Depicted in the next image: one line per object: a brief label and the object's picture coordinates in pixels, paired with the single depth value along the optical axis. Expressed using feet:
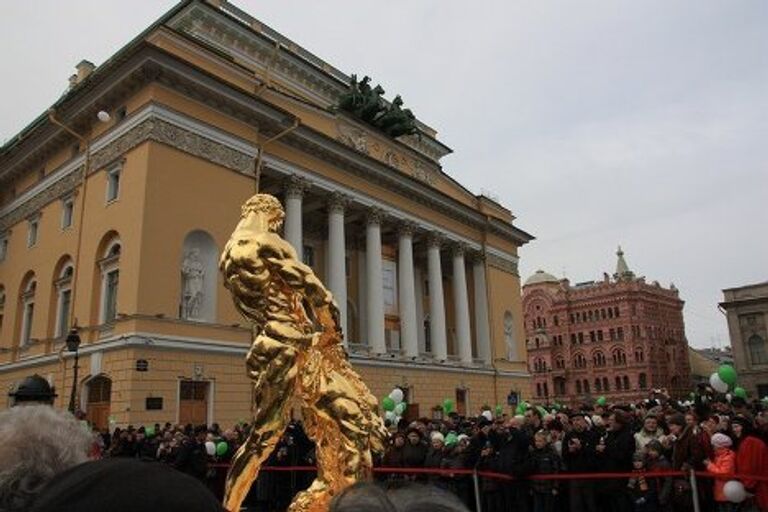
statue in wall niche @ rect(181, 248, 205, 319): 74.18
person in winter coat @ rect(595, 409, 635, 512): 32.19
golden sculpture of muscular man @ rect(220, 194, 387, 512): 21.95
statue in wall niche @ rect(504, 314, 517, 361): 136.87
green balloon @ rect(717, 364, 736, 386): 56.59
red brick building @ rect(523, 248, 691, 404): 263.90
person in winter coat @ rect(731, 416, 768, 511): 26.17
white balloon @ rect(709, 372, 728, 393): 57.47
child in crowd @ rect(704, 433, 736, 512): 27.12
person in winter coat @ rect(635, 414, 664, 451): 33.55
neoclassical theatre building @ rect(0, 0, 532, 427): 70.38
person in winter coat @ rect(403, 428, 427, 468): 38.49
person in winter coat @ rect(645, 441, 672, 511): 29.65
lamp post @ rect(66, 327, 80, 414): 57.26
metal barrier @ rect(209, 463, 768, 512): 27.12
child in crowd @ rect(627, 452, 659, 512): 30.78
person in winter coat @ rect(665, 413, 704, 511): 29.12
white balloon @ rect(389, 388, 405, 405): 67.41
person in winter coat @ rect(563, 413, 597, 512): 32.42
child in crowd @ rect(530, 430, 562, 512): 33.37
